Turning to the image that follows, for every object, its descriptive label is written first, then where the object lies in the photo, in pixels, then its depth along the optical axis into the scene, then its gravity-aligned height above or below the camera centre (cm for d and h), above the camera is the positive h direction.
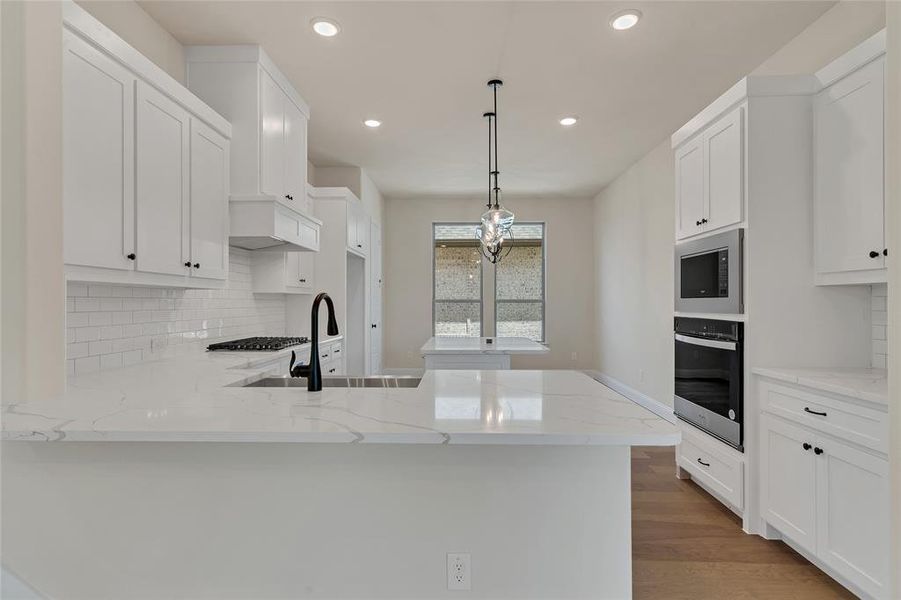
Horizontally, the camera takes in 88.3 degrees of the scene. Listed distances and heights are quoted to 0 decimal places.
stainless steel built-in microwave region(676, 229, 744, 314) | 253 +17
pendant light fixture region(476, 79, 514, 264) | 372 +63
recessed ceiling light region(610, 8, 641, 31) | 260 +162
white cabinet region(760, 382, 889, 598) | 177 -85
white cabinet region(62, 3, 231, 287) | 168 +58
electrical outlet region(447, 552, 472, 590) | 144 -84
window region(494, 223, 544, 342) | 736 +25
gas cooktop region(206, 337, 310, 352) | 296 -29
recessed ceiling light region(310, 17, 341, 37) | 270 +163
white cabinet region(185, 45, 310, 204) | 289 +130
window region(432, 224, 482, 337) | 735 +31
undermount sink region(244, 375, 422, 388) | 208 -37
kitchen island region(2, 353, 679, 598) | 143 -66
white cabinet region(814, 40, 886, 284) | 203 +59
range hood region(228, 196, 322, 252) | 286 +51
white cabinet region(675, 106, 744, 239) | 253 +75
